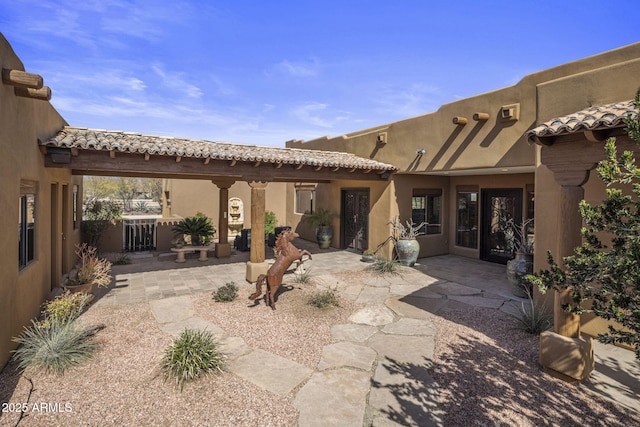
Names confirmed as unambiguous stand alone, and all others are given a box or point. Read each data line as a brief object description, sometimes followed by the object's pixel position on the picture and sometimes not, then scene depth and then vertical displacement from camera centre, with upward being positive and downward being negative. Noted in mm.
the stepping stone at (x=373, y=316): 6539 -2219
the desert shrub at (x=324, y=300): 7219 -2028
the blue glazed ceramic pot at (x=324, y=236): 14852 -1178
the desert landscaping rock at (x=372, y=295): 7797 -2149
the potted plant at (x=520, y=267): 7939 -1365
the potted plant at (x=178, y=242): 12219 -1287
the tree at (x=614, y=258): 2613 -398
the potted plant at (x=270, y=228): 15341 -971
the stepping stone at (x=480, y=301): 7426 -2118
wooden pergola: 7043 +1271
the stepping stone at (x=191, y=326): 5910 -2234
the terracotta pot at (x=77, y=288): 7203 -1788
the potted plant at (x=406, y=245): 11250 -1178
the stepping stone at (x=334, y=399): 3617 -2319
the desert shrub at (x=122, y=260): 11625 -1893
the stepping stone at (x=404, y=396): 3643 -2322
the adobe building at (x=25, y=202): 4523 +91
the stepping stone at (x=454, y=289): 8344 -2071
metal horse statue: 7219 -1264
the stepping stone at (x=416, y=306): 6953 -2171
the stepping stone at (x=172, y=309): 6594 -2192
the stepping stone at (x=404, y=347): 5078 -2284
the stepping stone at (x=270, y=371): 4273 -2292
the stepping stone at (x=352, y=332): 5781 -2262
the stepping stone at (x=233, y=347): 5090 -2268
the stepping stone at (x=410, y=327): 6059 -2246
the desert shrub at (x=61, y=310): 5236 -1766
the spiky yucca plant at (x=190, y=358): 4297 -2072
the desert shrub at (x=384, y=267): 10469 -1825
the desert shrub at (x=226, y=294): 7555 -2002
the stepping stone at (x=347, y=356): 4816 -2290
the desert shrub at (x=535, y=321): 5883 -2019
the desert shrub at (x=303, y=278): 8992 -1924
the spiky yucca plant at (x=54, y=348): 4496 -2057
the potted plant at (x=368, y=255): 12055 -1689
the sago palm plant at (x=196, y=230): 13070 -853
